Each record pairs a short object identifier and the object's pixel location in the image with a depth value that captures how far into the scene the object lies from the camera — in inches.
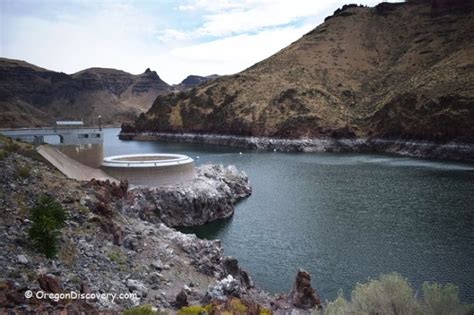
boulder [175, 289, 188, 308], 832.3
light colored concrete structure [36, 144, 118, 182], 1672.0
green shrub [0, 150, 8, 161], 1159.9
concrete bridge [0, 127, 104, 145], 1930.4
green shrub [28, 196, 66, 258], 822.5
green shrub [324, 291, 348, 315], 657.8
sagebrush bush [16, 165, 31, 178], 1119.8
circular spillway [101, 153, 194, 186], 1876.2
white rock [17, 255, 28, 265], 744.2
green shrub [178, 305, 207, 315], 729.6
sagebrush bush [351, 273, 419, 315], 658.2
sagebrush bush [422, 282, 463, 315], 663.8
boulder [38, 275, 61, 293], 678.8
